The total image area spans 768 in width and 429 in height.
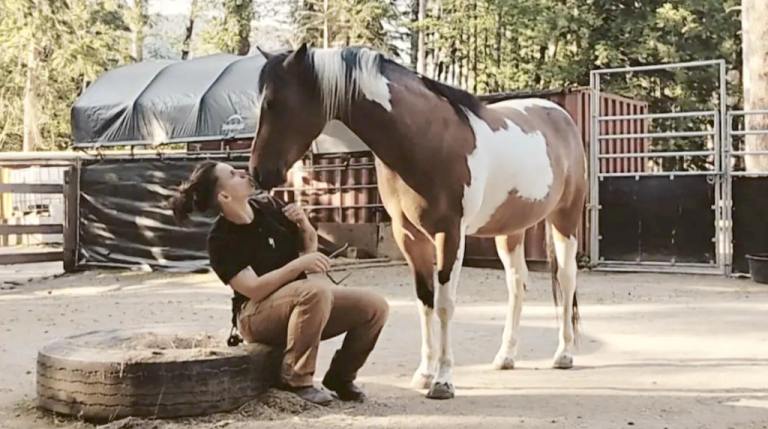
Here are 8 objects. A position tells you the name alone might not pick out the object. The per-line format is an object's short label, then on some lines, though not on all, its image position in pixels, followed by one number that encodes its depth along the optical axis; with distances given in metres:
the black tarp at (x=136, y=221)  11.29
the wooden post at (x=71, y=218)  11.73
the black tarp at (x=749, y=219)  9.77
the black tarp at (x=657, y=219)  10.10
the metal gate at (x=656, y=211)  10.02
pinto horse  3.85
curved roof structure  12.30
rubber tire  3.42
